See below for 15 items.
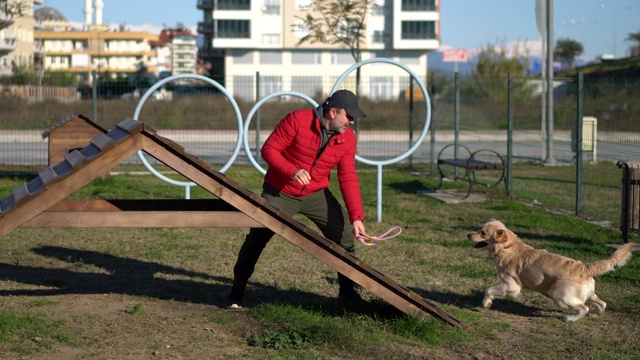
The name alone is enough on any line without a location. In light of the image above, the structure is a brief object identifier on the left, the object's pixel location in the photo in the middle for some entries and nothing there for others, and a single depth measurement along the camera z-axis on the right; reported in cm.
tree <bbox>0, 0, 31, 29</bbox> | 1941
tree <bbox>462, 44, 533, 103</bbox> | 5544
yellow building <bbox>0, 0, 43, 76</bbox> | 6544
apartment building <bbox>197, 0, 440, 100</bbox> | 7744
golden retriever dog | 734
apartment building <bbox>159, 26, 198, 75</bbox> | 12112
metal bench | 1519
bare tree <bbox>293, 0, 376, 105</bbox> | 2298
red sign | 4524
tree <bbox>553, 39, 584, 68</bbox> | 10962
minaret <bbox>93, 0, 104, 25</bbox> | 14336
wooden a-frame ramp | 623
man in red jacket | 710
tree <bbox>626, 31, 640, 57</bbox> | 7376
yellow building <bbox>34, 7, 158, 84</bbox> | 12275
